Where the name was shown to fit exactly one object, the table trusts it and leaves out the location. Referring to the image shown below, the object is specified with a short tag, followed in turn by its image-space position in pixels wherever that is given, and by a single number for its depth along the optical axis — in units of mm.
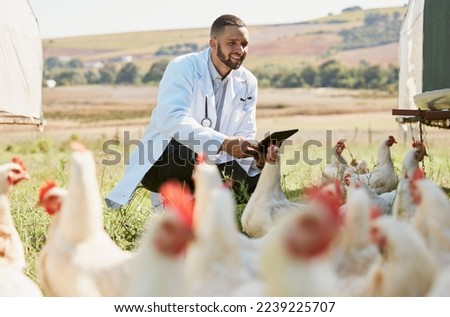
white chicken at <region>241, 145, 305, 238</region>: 7262
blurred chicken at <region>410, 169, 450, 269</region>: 4717
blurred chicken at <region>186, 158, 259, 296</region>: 3614
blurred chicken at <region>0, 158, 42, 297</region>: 5717
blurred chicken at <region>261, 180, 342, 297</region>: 2985
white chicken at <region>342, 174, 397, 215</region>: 8228
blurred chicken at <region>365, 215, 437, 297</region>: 3981
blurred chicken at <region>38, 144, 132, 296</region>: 4585
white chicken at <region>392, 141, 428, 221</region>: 5717
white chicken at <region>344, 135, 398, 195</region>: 10968
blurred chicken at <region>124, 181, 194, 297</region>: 3252
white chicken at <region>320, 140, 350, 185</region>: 11139
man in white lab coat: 9076
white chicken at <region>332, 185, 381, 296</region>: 4281
